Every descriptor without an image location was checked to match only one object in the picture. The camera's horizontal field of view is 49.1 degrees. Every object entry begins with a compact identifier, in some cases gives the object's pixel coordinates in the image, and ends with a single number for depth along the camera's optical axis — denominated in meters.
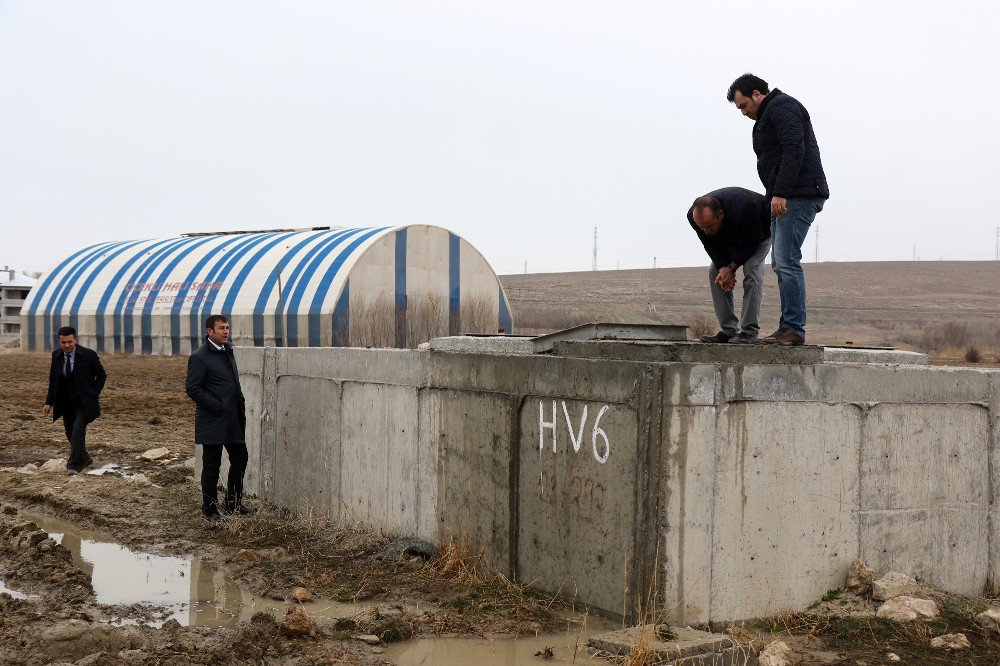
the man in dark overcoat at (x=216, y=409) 9.31
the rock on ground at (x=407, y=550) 7.87
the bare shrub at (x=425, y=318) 36.50
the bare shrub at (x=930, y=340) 52.72
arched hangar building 33.97
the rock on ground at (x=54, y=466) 12.11
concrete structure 6.05
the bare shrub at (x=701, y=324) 36.05
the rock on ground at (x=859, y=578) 6.55
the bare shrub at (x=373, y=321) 33.81
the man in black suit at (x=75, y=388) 11.61
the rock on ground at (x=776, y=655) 5.45
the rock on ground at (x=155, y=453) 13.66
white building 81.82
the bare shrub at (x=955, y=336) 53.12
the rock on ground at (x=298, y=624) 6.04
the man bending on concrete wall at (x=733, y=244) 7.43
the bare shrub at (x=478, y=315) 38.81
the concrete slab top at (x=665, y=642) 5.45
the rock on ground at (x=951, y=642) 5.87
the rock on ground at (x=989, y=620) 6.18
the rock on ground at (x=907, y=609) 6.25
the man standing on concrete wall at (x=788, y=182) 7.00
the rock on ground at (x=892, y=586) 6.52
